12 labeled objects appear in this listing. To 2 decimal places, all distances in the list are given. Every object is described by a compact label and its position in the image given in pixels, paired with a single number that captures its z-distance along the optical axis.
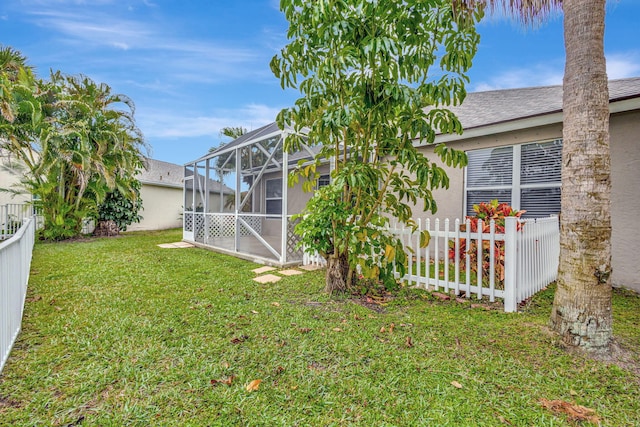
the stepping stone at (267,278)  5.39
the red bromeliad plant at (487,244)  4.33
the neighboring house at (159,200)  15.96
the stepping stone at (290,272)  5.93
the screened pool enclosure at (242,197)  7.62
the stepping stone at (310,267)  6.36
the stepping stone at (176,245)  9.52
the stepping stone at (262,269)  6.19
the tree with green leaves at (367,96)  3.42
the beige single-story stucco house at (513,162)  4.72
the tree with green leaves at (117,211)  11.96
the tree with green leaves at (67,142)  9.02
